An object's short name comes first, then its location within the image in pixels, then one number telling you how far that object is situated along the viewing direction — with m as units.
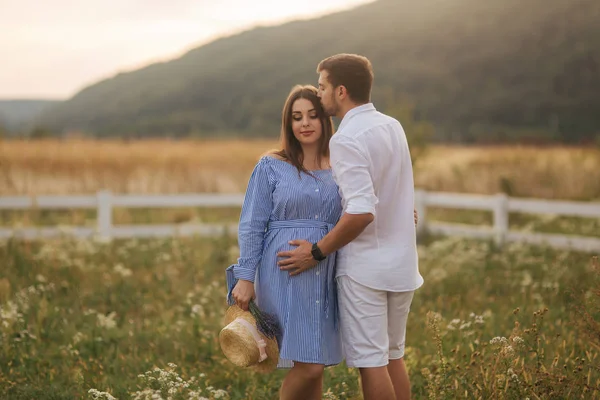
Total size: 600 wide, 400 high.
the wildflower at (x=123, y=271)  7.65
